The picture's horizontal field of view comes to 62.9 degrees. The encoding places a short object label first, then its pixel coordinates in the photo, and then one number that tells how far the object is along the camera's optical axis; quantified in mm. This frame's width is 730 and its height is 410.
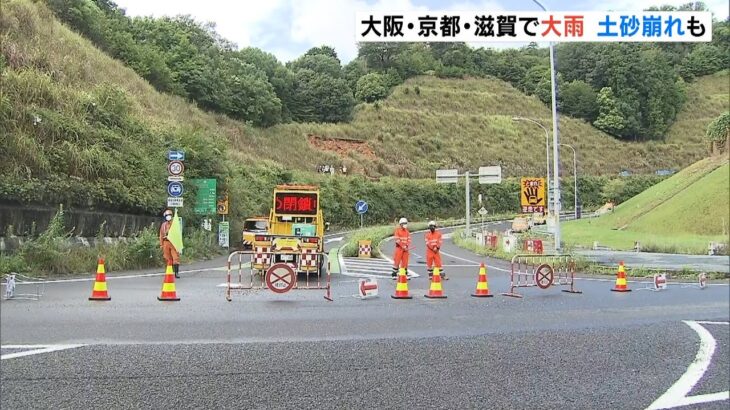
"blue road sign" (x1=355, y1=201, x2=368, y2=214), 37594
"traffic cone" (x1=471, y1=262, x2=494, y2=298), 11641
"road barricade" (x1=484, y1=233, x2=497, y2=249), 29408
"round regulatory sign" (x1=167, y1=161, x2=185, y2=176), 19312
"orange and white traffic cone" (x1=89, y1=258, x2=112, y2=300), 9680
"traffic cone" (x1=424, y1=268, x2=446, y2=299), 11477
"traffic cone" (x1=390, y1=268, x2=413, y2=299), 11570
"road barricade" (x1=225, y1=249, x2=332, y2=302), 11156
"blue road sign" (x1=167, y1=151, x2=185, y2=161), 19706
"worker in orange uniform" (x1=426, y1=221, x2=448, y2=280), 14859
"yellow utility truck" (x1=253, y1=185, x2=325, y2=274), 17922
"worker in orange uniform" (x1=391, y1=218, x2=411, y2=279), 14992
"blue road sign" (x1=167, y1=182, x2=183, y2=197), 19328
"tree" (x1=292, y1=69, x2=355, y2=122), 37481
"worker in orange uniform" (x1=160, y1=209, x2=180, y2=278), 13853
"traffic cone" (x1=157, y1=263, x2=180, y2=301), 10305
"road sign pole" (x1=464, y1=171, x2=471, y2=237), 39500
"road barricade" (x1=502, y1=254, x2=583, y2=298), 10989
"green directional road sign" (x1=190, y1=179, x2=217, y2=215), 27141
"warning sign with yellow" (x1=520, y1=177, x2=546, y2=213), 13221
